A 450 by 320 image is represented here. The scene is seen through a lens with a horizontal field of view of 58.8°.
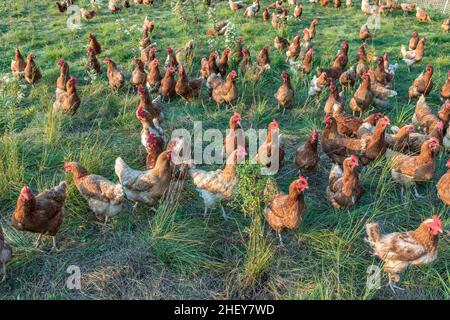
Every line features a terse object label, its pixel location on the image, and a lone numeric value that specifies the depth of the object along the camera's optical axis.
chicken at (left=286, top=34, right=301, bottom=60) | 9.06
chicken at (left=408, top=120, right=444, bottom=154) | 5.56
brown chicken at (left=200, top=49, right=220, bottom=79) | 7.91
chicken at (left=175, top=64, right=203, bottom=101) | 7.21
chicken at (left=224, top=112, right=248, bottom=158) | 5.54
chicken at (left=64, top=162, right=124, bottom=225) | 4.40
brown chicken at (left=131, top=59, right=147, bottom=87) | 7.61
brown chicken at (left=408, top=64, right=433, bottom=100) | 7.48
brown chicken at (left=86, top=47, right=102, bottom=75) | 8.20
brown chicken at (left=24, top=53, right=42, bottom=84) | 7.83
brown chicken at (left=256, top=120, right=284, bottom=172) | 5.13
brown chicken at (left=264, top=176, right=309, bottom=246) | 4.15
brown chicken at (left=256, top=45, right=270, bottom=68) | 8.43
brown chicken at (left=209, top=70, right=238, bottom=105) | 6.97
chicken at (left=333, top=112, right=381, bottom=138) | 5.95
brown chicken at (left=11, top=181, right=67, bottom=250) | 3.92
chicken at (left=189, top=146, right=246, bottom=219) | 4.61
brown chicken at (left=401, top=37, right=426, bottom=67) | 9.20
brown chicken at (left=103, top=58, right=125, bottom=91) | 7.60
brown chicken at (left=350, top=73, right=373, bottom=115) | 6.84
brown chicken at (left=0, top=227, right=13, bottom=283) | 3.84
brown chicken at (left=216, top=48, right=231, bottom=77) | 8.20
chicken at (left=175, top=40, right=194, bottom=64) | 8.80
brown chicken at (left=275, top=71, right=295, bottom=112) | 6.97
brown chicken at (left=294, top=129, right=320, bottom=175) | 5.18
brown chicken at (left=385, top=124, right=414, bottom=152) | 5.45
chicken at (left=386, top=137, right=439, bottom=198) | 4.84
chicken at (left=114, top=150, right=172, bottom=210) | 4.57
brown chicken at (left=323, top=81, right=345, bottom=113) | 6.50
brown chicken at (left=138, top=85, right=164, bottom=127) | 6.25
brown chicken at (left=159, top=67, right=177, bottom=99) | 7.32
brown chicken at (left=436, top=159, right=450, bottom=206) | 4.66
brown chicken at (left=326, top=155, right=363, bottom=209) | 4.61
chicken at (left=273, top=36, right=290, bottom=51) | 9.74
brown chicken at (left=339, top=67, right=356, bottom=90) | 7.57
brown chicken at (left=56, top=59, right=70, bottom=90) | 7.24
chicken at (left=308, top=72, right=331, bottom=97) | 7.34
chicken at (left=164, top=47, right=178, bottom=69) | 8.10
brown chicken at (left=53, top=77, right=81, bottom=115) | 6.59
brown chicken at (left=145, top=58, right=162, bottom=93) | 7.47
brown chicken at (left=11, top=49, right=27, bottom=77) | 8.05
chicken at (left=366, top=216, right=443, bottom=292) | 3.76
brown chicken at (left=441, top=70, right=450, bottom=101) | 7.27
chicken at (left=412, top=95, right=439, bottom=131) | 6.14
